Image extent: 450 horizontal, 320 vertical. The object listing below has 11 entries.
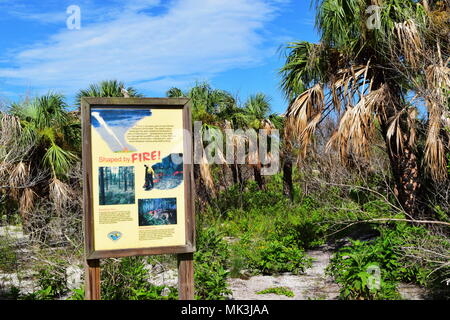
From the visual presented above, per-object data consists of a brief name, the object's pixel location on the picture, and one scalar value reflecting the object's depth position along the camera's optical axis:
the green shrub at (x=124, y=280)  6.46
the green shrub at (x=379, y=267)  6.34
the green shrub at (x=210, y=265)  6.48
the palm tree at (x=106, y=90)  14.25
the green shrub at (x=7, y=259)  8.89
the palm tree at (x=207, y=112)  14.98
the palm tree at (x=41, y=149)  11.56
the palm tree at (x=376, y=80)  9.80
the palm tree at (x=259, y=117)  18.37
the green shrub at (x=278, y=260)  8.93
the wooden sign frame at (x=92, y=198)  4.78
